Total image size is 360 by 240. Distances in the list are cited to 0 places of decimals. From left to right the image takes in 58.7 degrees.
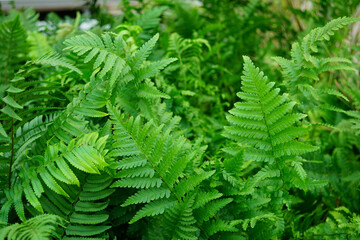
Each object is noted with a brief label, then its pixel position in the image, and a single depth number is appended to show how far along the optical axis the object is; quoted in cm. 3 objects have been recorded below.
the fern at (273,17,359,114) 130
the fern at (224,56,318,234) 116
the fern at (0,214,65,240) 91
